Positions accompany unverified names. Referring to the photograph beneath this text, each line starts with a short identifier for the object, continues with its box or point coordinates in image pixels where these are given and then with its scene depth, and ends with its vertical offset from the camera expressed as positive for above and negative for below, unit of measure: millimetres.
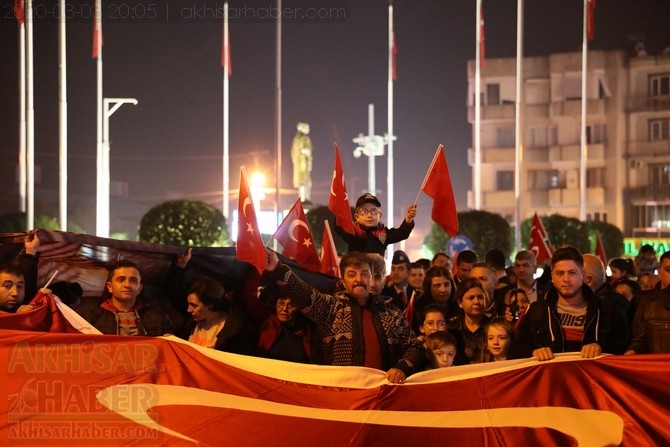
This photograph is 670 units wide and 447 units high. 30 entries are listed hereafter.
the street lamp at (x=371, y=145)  34062 +2261
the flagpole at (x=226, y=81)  27453 +3948
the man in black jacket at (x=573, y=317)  5301 -679
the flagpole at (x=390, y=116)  29938 +3132
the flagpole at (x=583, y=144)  31534 +2169
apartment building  49375 +3841
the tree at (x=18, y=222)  22891 -476
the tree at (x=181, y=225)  21734 -518
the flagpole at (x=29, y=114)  23266 +2440
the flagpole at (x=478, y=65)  27891 +4426
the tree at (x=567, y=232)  28578 -903
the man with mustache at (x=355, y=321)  5364 -716
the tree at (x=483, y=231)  25656 -782
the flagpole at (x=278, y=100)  27188 +3192
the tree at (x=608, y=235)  32000 -1160
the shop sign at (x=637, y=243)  45500 -2008
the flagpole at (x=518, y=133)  27891 +2266
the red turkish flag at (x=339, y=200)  8953 +40
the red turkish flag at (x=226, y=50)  27859 +4934
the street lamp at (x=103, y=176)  25797 +832
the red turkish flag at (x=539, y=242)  13641 -599
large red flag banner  4871 -1137
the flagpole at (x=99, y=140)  24964 +1844
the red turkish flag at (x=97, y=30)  24172 +4865
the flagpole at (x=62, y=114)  23859 +2441
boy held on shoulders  7906 -225
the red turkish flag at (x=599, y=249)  14875 -760
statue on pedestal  29031 +1534
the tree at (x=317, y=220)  23500 -427
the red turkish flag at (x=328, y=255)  9203 -539
